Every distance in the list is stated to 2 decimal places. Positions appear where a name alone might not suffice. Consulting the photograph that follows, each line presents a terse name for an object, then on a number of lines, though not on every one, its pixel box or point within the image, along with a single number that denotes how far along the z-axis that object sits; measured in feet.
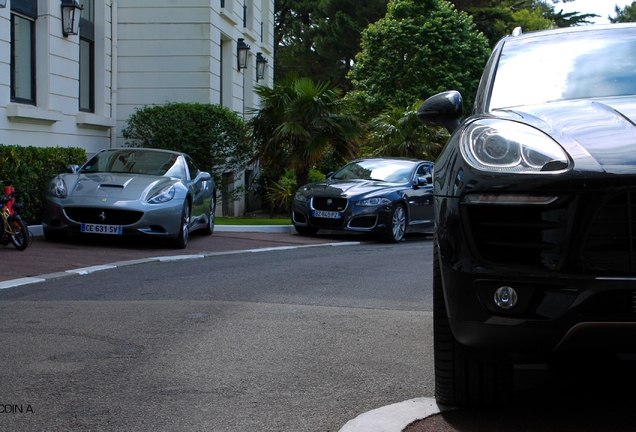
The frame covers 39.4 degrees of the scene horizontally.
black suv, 9.84
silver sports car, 36.47
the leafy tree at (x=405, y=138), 74.64
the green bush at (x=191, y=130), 61.46
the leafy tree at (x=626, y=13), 245.45
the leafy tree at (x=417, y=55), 129.90
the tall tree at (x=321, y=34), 169.99
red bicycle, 33.76
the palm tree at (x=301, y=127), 60.39
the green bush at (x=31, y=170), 39.91
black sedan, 47.32
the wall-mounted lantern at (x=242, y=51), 77.15
